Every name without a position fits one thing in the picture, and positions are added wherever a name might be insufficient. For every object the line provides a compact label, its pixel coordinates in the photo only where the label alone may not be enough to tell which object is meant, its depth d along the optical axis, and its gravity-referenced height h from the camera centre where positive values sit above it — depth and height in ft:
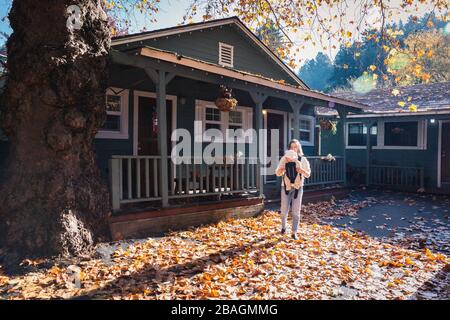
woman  21.01 -2.74
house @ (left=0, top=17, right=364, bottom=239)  21.88 +3.66
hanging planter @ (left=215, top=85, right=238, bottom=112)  27.89 +4.27
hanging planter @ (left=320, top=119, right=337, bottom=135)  43.09 +3.40
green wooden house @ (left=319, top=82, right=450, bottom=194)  45.78 +1.46
